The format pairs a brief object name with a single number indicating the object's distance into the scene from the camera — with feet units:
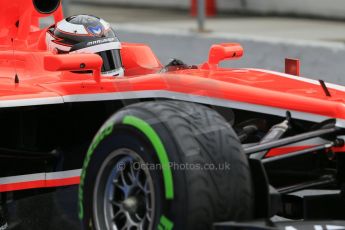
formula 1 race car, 25.49
